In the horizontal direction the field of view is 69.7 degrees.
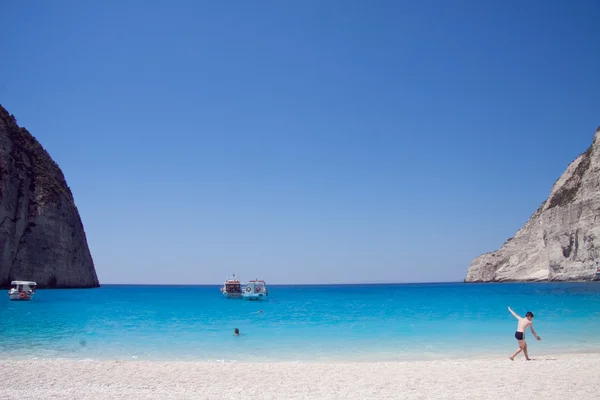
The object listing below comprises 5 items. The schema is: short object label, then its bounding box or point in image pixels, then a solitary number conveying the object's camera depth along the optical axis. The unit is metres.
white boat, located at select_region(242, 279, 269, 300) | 58.84
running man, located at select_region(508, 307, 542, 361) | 13.90
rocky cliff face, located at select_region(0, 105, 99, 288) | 63.19
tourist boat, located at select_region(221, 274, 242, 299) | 65.50
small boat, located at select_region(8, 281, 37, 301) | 48.28
